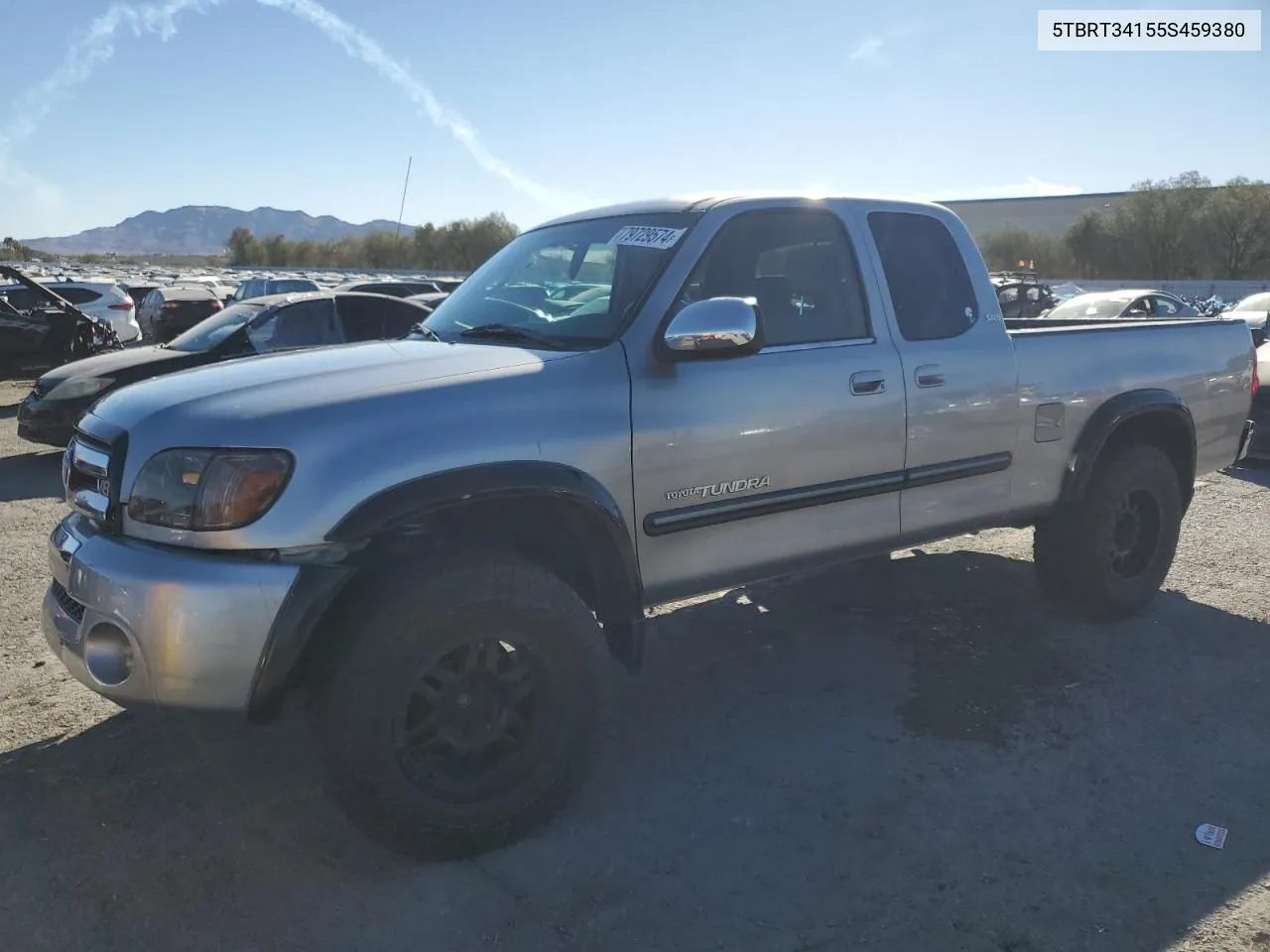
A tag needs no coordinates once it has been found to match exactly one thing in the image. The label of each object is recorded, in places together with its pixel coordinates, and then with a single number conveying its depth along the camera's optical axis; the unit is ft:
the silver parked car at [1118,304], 47.39
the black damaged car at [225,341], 28.86
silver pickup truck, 8.76
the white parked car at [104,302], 56.03
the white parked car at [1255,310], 42.90
